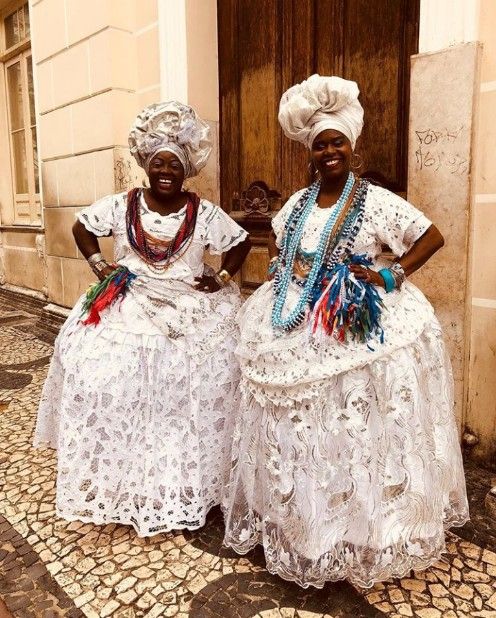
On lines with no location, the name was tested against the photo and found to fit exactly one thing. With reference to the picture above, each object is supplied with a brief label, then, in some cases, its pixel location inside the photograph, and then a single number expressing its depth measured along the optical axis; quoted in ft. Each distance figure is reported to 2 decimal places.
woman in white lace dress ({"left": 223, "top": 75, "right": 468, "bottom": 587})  6.19
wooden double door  9.80
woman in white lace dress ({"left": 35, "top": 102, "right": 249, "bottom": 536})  7.76
